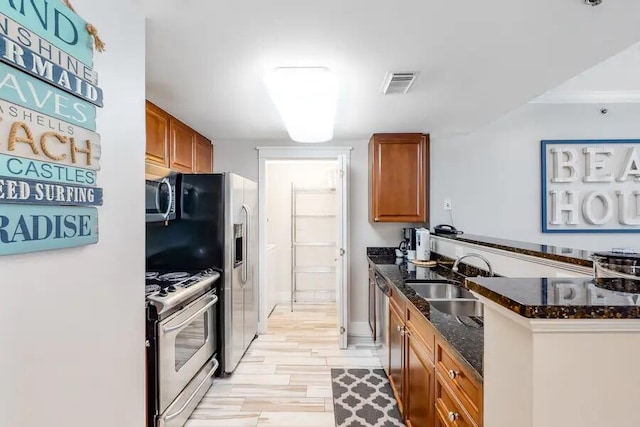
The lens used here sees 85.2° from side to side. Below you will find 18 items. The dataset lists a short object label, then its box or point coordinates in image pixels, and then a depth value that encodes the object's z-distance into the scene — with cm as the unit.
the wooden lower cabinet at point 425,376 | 115
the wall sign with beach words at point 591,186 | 356
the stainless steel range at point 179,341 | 181
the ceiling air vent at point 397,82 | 201
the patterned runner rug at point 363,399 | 226
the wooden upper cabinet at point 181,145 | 292
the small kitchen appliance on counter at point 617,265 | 87
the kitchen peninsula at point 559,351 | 65
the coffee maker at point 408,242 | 361
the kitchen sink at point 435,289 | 240
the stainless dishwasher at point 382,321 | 270
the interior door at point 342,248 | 336
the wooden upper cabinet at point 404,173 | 349
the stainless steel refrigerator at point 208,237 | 274
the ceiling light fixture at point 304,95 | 188
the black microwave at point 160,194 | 223
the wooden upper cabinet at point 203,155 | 347
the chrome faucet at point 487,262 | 211
